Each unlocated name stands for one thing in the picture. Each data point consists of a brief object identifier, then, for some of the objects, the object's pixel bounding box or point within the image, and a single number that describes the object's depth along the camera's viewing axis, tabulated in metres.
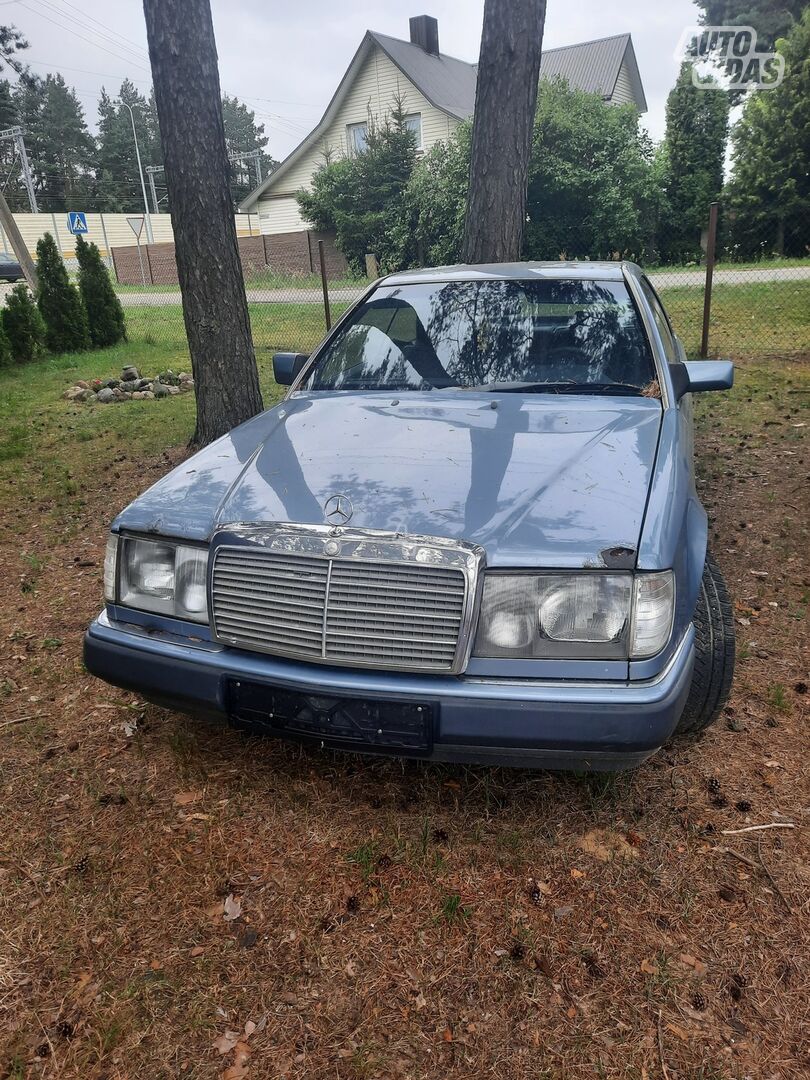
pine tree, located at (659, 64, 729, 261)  19.11
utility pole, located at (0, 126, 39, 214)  43.98
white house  26.17
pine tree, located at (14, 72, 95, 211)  62.84
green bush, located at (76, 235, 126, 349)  12.16
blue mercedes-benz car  1.99
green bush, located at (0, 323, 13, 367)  11.49
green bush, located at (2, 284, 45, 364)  11.75
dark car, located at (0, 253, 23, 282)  28.06
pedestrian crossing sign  17.20
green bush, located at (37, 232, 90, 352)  11.95
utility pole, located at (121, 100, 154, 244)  36.94
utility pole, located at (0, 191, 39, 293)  16.73
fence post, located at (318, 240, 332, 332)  10.13
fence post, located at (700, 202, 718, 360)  8.54
